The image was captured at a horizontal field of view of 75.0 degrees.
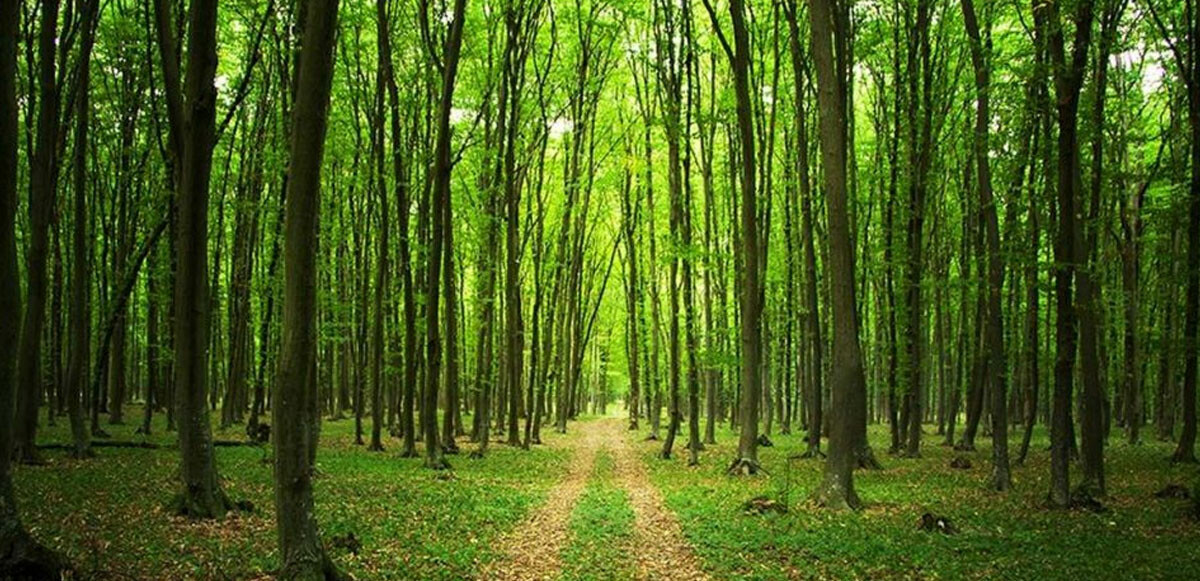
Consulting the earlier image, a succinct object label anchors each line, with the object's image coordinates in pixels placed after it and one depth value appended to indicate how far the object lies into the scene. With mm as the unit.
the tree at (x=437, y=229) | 18125
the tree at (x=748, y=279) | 18078
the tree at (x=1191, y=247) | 15531
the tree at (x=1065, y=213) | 12477
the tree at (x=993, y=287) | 14867
